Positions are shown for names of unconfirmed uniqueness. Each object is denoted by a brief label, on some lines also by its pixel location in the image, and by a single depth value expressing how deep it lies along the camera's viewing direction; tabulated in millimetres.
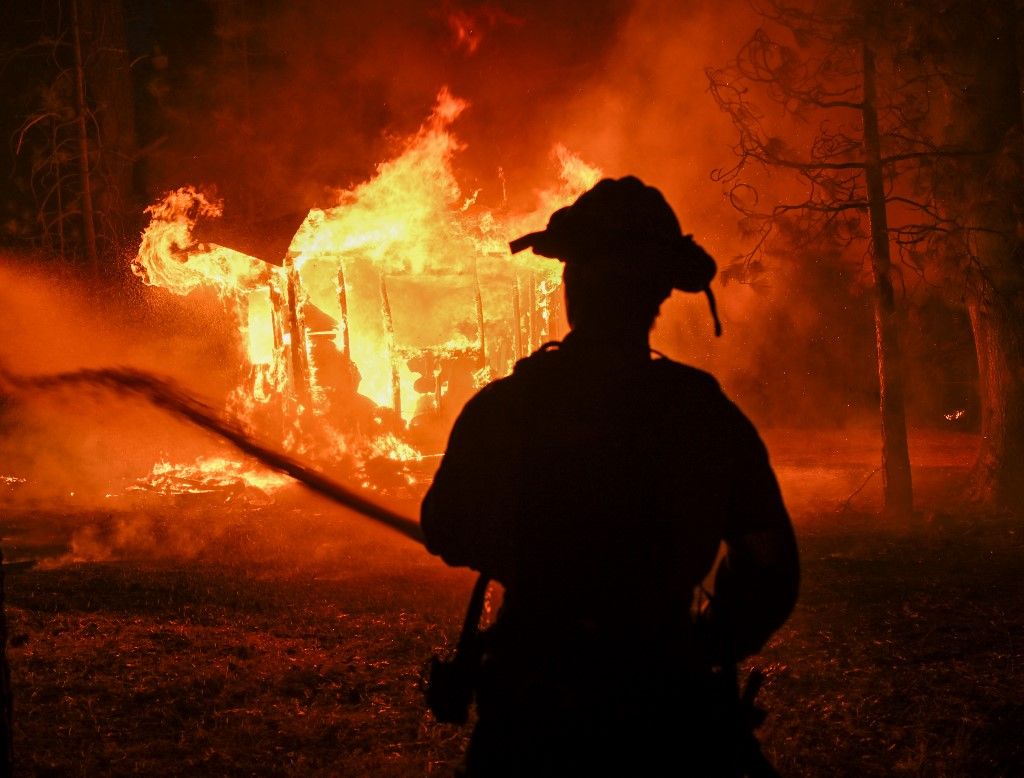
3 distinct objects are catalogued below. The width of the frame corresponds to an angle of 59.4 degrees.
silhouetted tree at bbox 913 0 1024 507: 10227
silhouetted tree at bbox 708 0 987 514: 10109
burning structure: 12922
